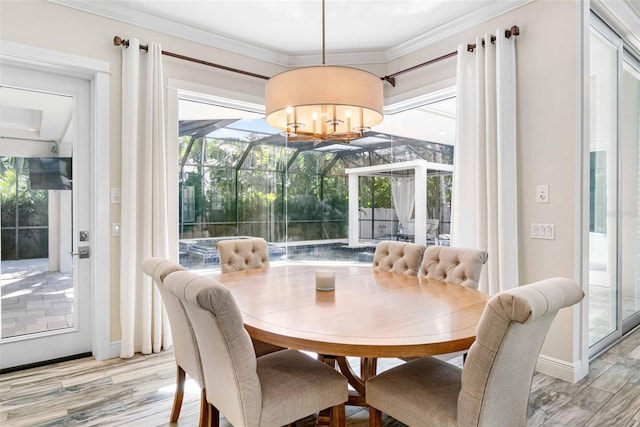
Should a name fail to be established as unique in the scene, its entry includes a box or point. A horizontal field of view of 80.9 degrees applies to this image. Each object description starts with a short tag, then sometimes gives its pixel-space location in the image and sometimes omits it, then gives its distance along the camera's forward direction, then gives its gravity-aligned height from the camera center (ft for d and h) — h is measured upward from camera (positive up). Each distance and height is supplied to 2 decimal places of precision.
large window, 12.56 +1.12
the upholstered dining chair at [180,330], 5.73 -1.88
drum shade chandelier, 6.56 +2.07
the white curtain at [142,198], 9.90 +0.40
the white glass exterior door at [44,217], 9.17 -0.10
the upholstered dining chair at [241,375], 4.36 -2.27
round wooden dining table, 4.39 -1.46
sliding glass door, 9.90 +0.67
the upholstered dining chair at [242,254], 9.33 -1.07
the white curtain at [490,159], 9.21 +1.39
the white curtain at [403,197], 14.01 +0.60
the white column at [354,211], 15.62 +0.08
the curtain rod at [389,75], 9.35 +4.51
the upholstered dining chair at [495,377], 3.88 -1.87
